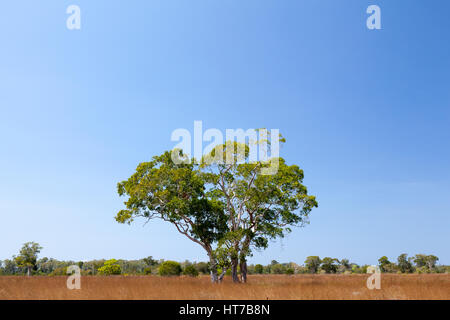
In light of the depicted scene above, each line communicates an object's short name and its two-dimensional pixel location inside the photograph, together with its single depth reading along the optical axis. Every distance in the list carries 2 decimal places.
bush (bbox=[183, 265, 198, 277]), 42.29
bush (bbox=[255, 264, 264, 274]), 72.32
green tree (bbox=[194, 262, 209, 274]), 62.81
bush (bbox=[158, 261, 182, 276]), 42.22
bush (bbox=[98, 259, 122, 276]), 44.25
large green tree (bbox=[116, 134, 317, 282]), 21.70
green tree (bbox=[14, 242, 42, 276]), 51.50
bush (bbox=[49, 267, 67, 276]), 45.03
